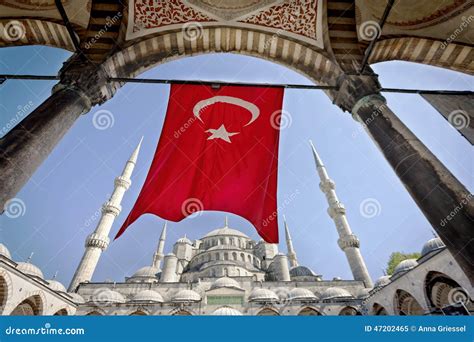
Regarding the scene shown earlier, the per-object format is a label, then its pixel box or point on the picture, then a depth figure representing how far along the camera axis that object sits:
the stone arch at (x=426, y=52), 5.86
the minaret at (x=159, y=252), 44.44
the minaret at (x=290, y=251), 45.82
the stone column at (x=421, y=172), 2.98
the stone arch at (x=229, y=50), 5.68
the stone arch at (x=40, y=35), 5.76
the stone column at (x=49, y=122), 3.30
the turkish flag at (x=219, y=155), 4.77
